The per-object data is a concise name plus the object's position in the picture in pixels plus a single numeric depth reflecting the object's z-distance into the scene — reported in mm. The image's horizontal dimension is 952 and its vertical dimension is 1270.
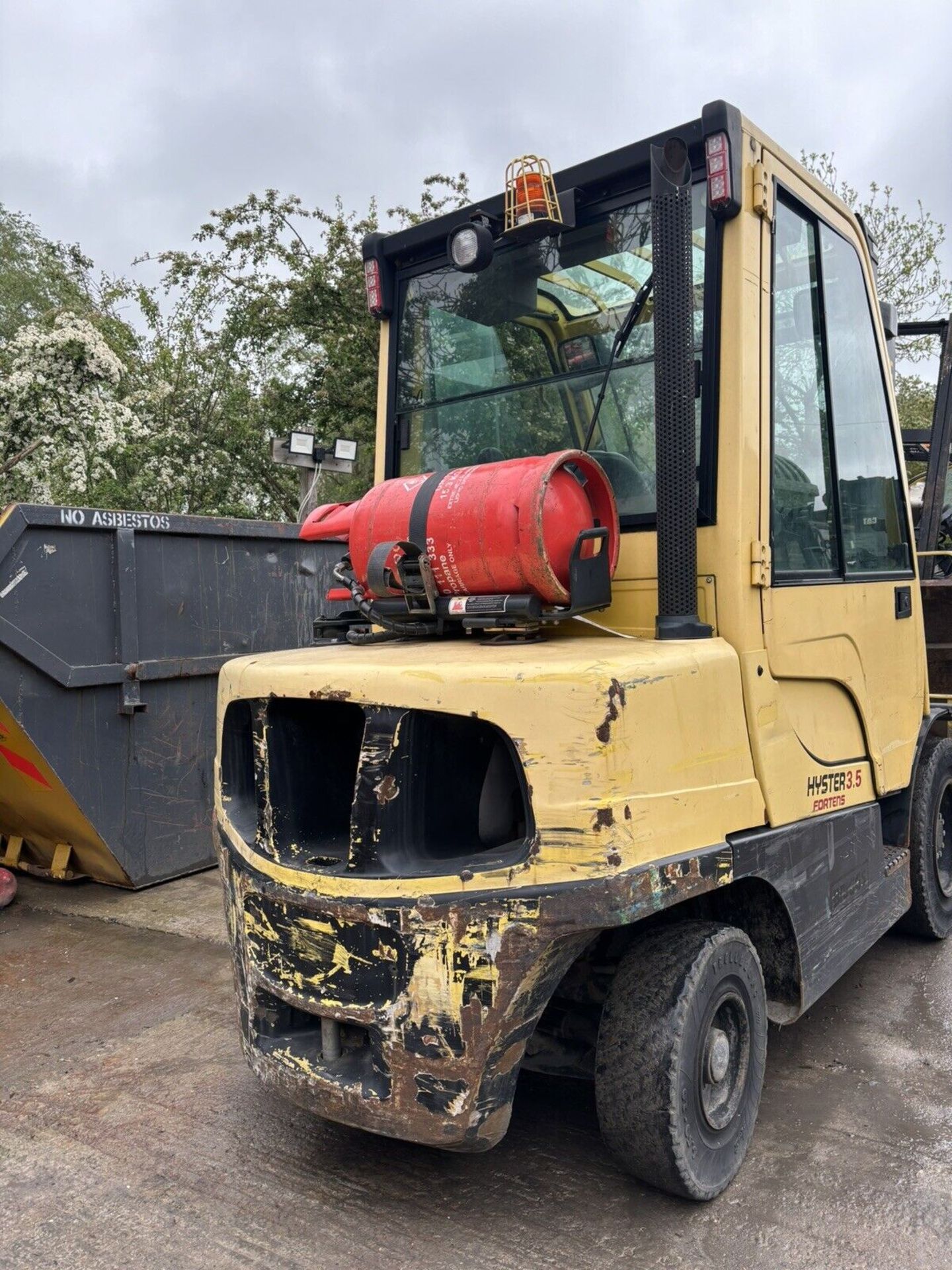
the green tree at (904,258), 16156
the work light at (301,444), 7000
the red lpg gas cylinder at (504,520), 2525
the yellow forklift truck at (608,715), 2283
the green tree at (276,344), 11852
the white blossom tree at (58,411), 9930
